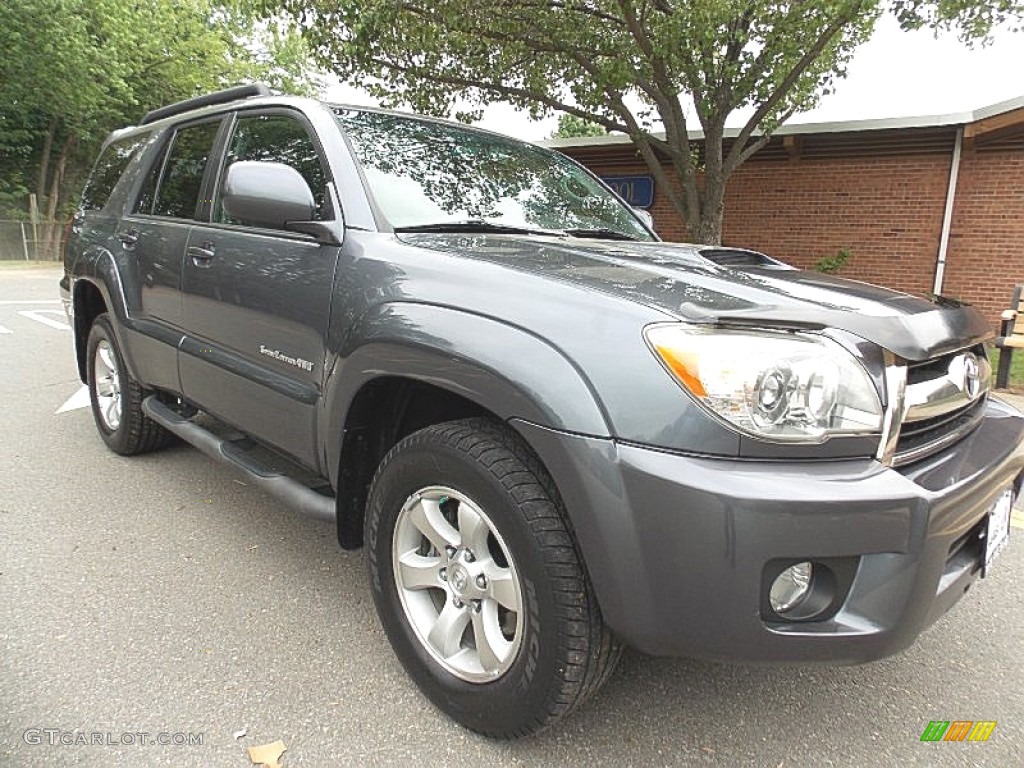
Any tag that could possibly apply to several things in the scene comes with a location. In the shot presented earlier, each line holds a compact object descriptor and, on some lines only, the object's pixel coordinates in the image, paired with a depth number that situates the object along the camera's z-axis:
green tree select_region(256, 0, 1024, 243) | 7.51
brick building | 9.32
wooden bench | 6.11
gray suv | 1.43
